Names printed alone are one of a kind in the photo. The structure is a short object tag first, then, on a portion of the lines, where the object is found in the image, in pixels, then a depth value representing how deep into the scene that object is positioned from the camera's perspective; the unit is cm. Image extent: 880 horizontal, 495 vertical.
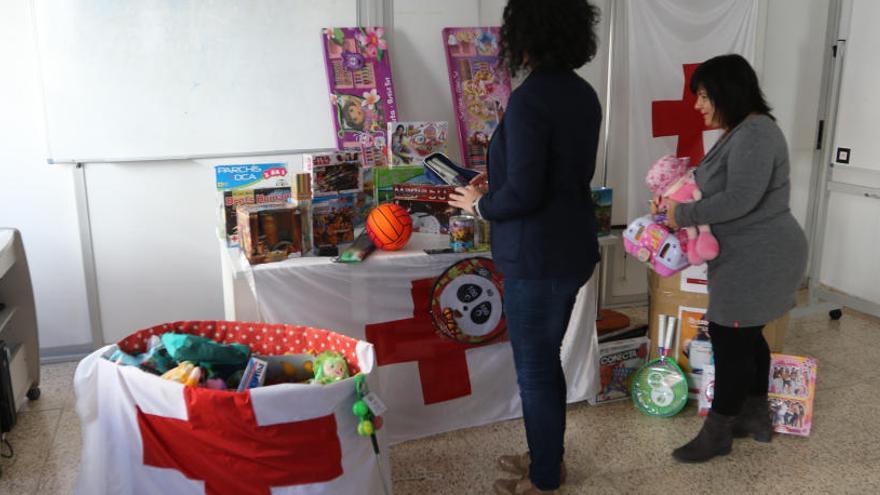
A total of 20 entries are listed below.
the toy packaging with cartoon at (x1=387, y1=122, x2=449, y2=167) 250
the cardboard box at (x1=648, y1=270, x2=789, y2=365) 259
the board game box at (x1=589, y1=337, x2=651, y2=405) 258
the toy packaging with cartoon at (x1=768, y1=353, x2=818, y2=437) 235
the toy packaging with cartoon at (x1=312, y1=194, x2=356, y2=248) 221
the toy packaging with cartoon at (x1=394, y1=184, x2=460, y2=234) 232
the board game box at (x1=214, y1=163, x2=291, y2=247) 221
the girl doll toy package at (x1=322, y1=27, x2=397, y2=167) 287
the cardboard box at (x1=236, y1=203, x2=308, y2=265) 208
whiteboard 268
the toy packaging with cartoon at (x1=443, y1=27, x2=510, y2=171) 300
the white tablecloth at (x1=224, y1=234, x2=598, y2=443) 212
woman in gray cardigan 193
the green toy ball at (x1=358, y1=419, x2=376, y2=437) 151
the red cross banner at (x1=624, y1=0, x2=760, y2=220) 318
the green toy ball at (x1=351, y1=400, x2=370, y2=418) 151
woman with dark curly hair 158
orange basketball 219
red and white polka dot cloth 181
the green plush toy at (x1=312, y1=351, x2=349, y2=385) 163
